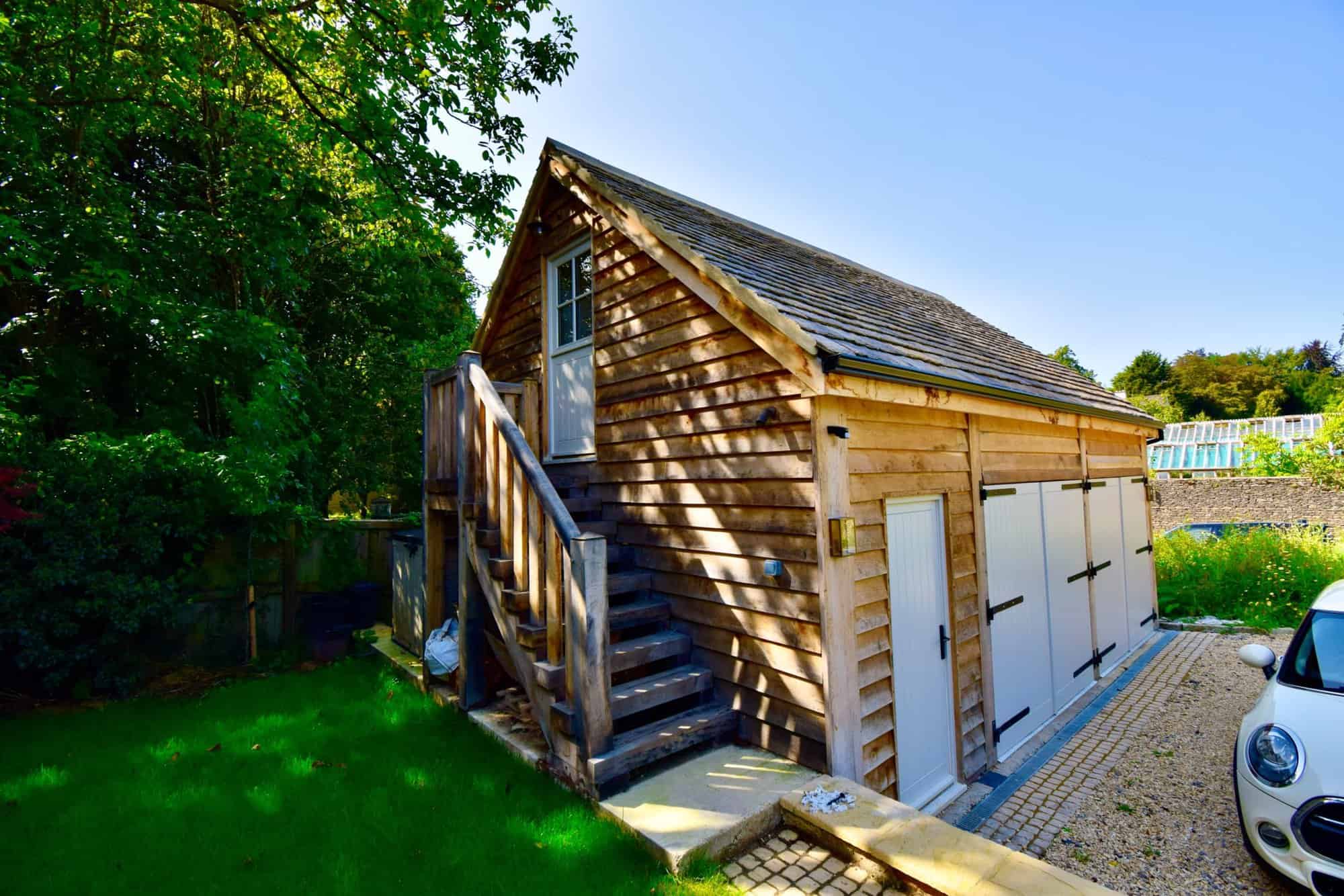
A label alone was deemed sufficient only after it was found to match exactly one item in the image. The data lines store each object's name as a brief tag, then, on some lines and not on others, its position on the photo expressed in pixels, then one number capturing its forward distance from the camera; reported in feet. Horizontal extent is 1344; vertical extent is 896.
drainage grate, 12.62
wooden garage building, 10.92
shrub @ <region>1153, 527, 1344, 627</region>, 27.02
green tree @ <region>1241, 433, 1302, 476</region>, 53.47
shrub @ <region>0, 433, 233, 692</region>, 15.57
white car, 8.56
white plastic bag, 15.98
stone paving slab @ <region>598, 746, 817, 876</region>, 8.59
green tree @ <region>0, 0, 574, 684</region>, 16.38
